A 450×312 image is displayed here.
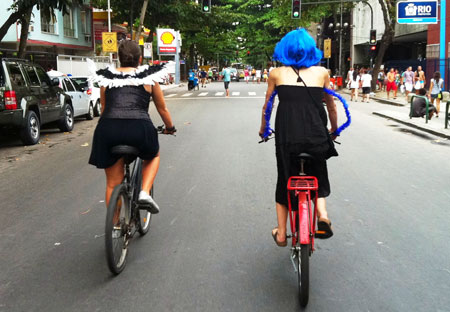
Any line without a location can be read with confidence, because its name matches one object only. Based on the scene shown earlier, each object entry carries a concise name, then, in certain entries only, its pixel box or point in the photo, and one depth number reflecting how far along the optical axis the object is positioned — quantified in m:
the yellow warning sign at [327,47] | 41.29
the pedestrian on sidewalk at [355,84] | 26.84
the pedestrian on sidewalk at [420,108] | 15.96
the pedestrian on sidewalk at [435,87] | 19.63
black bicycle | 3.89
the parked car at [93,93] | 18.02
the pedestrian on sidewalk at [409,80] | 25.89
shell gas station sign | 47.06
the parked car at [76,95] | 15.72
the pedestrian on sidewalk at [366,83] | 25.77
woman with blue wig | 3.78
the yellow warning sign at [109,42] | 27.36
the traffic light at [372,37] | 32.09
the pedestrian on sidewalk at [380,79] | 36.41
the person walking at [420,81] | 23.73
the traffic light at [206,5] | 24.71
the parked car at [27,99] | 11.20
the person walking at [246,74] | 61.64
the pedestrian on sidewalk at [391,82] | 27.49
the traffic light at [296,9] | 26.12
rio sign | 20.53
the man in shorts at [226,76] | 32.28
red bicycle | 3.44
